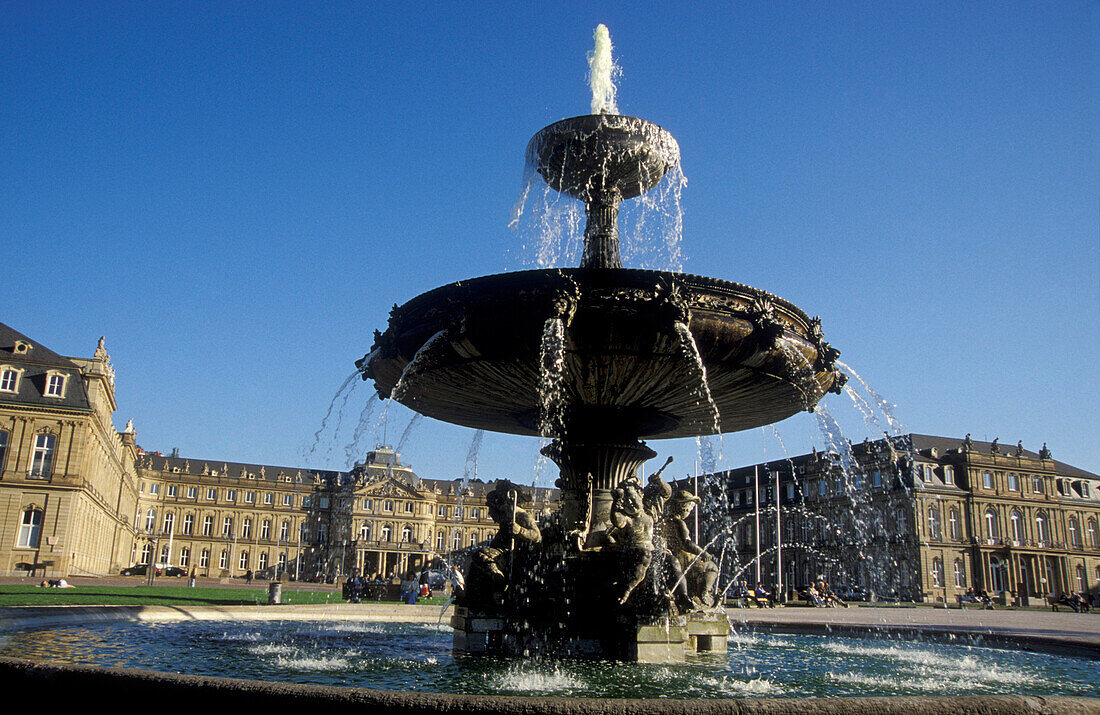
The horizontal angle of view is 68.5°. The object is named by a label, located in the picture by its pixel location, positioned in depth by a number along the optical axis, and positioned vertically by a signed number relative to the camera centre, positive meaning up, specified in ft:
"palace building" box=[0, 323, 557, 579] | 310.65 +15.90
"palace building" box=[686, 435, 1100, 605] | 212.43 +12.83
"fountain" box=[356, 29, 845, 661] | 24.38 +6.13
